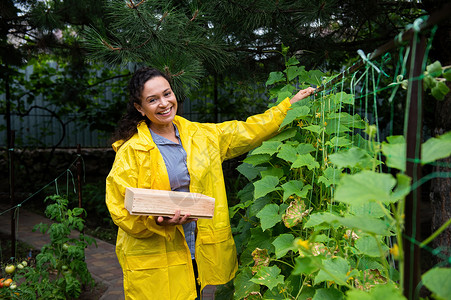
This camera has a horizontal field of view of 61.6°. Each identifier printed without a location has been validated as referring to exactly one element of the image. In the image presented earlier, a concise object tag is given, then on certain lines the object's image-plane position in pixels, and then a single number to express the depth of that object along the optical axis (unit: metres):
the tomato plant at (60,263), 2.58
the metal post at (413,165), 0.65
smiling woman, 1.74
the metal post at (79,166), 3.18
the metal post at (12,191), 3.20
